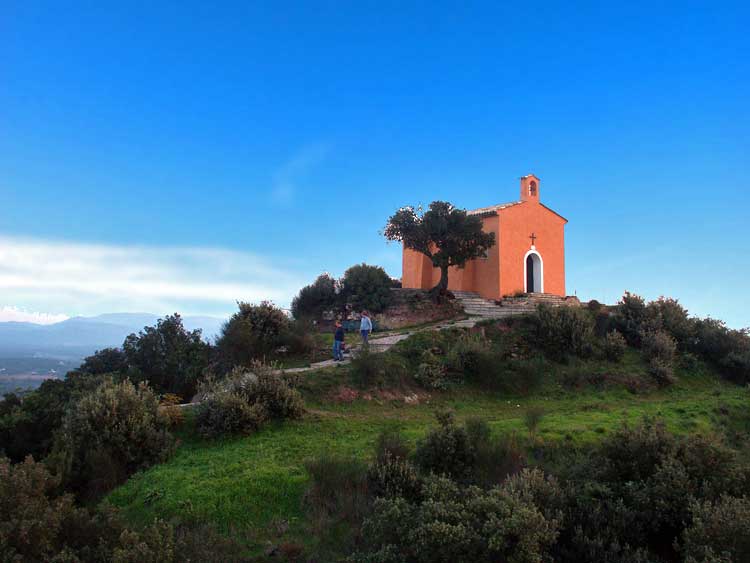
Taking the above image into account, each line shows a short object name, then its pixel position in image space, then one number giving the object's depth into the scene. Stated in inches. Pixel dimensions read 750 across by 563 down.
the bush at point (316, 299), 1013.8
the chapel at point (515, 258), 1025.5
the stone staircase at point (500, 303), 922.1
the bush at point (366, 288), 973.8
